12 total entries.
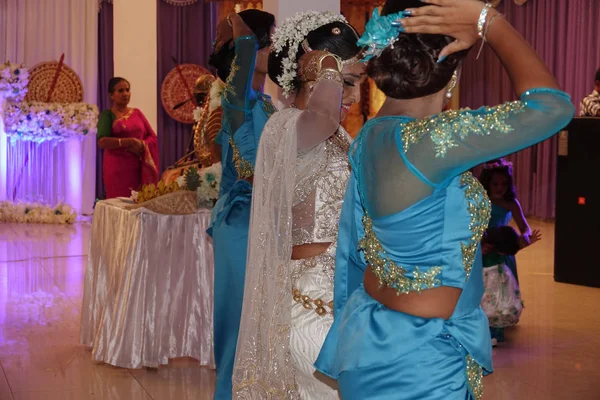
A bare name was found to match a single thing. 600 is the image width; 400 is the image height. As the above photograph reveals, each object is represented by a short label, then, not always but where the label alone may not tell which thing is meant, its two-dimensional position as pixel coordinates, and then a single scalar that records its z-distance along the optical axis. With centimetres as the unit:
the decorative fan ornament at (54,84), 1173
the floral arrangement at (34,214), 1139
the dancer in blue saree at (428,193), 191
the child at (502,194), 581
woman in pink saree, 891
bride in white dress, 273
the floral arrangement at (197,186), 489
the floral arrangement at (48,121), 1151
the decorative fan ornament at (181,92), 1212
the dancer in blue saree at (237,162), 359
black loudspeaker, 728
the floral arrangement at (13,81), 1138
